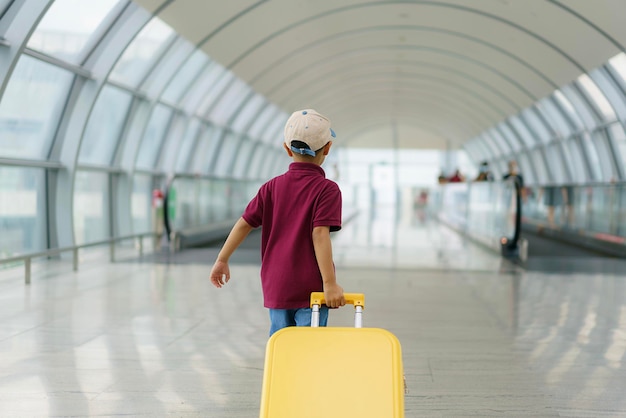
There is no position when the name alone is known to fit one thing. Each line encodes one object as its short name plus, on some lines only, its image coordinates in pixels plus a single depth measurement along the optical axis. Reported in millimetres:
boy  3488
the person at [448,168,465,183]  30322
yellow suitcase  2939
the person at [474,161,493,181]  21141
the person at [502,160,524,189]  16816
